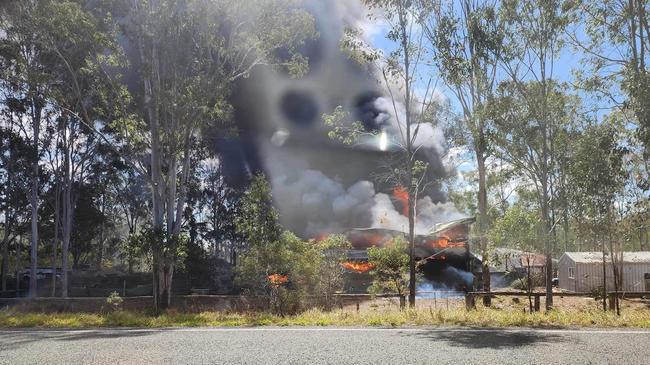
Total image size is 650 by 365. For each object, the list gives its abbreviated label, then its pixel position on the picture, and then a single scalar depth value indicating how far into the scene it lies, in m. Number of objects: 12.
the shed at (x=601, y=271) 32.12
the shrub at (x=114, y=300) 17.17
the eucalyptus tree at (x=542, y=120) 16.48
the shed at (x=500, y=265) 17.33
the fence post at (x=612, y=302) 15.09
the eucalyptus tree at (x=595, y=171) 16.69
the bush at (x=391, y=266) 18.42
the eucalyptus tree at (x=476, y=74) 16.39
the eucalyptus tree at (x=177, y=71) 19.66
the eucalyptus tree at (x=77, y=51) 18.45
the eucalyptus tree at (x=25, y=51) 19.23
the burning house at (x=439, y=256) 35.88
